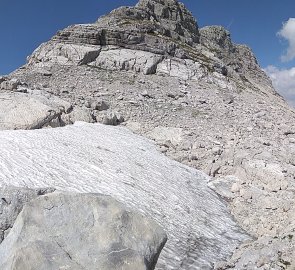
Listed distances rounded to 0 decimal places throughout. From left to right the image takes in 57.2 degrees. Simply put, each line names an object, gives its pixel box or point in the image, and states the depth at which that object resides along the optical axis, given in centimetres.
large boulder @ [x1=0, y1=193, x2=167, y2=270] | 584
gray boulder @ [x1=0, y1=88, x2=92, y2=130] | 1748
